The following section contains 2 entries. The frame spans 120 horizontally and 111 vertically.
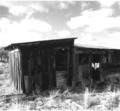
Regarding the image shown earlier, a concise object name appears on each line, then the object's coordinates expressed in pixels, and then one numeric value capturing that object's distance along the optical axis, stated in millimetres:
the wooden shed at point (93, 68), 13195
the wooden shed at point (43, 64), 11672
